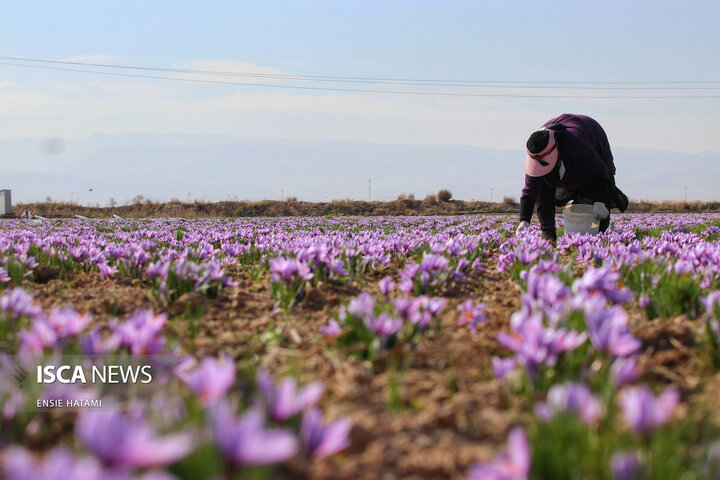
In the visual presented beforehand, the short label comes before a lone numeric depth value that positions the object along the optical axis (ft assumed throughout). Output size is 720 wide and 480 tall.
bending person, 27.30
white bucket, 29.22
